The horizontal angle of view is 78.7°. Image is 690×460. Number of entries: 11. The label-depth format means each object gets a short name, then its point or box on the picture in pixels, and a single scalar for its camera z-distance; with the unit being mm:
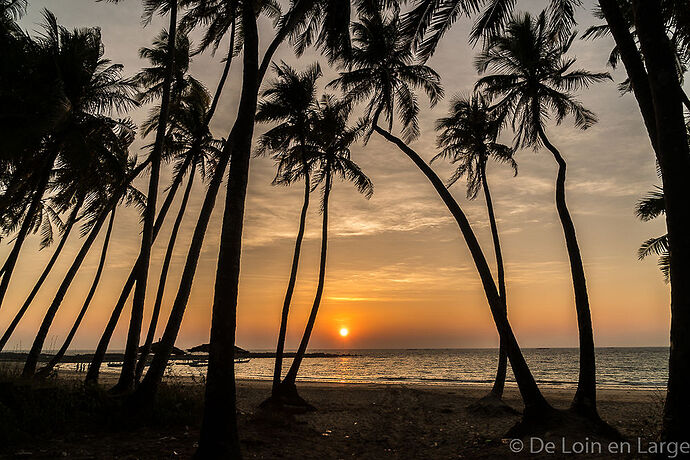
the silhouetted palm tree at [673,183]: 5062
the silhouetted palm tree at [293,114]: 17531
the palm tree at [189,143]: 15312
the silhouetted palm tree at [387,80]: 11648
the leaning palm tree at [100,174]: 14602
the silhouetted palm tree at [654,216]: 16594
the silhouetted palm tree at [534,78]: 13361
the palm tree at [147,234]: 10746
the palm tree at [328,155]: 17000
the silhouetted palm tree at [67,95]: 14109
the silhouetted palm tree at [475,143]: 16078
